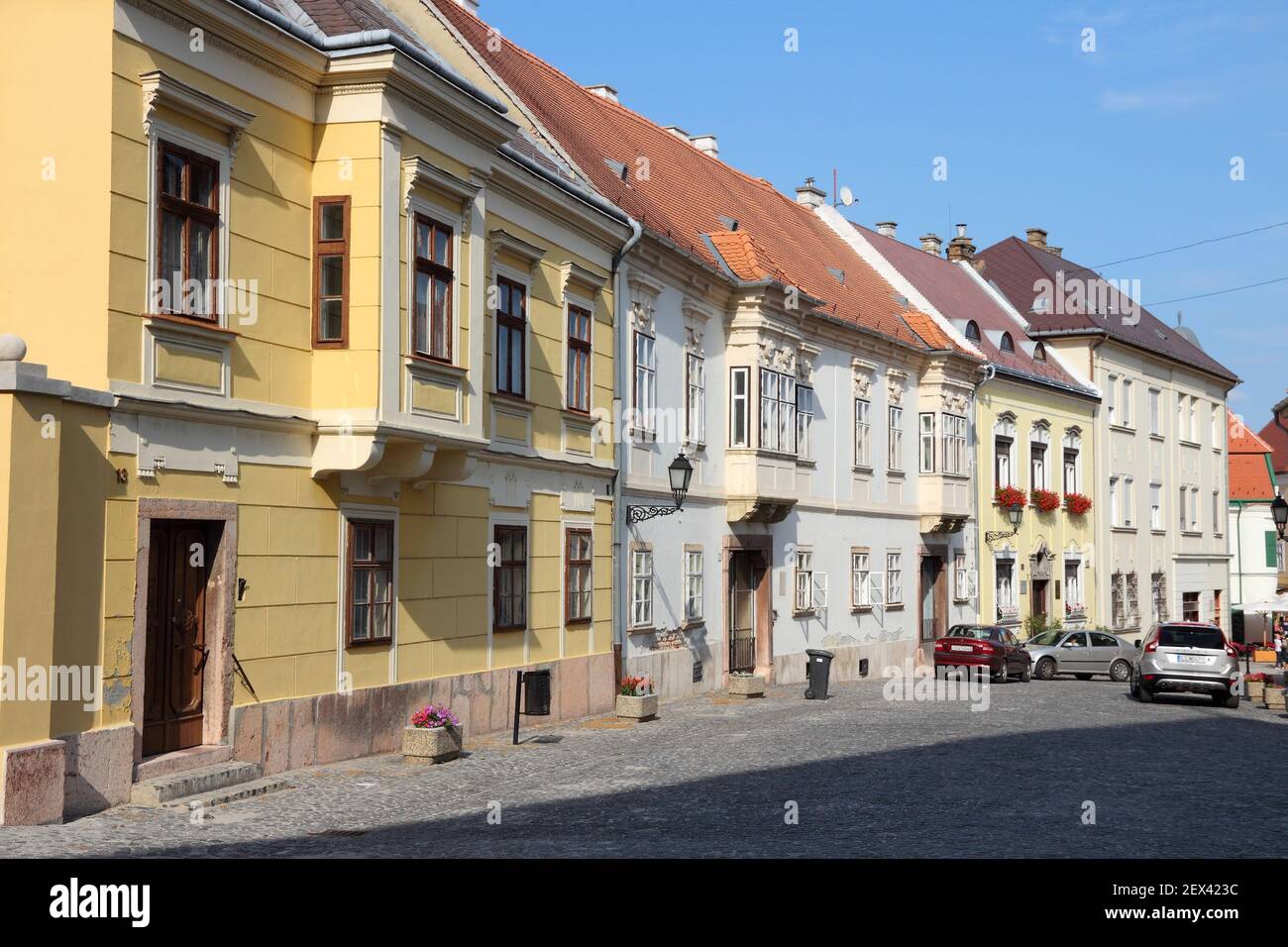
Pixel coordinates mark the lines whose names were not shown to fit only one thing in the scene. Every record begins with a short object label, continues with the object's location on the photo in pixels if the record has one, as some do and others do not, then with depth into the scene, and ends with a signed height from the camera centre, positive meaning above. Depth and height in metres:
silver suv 26.22 -1.87
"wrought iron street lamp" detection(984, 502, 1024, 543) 40.50 +1.32
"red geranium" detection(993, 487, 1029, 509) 40.12 +1.83
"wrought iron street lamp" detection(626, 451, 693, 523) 22.22 +1.30
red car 32.34 -2.07
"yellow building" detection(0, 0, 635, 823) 12.12 +1.61
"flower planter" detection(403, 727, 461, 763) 15.62 -2.09
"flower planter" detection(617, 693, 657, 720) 20.84 -2.21
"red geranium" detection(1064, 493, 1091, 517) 44.28 +1.81
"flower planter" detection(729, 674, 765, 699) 25.58 -2.31
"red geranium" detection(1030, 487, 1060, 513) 42.09 +1.85
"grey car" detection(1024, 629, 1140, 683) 35.41 -2.36
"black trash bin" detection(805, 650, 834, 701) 25.86 -2.07
